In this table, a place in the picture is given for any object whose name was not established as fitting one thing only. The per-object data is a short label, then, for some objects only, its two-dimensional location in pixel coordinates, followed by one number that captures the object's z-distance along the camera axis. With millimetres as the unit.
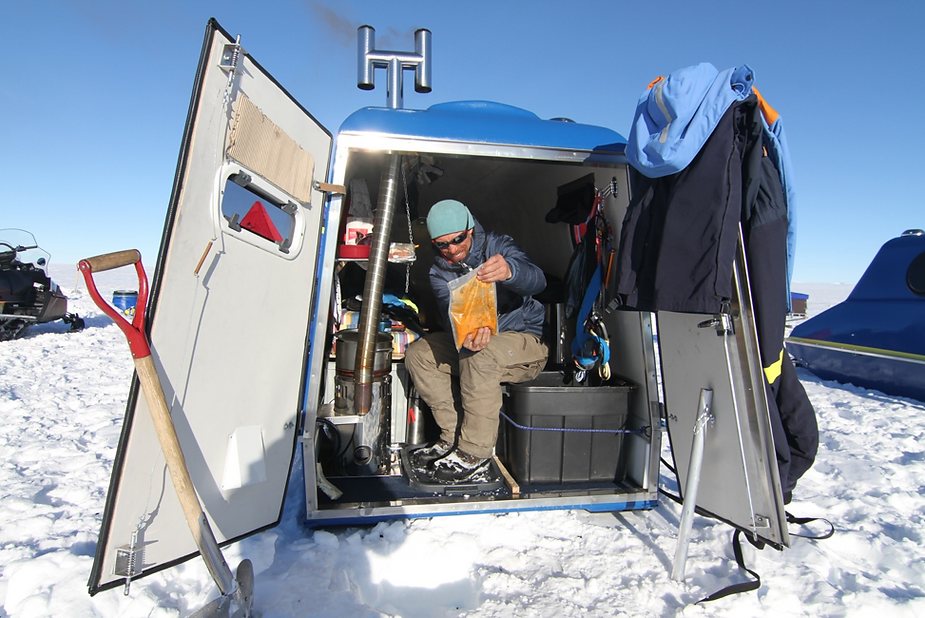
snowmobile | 8227
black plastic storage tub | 2816
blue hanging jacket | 1846
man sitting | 2748
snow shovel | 1547
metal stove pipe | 2779
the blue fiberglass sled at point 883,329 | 5184
